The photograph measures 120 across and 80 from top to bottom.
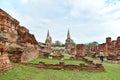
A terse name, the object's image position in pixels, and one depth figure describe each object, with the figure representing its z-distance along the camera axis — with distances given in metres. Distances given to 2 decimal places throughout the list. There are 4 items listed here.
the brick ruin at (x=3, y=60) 3.04
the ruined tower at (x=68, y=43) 23.58
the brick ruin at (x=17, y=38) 4.55
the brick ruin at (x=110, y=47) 9.83
